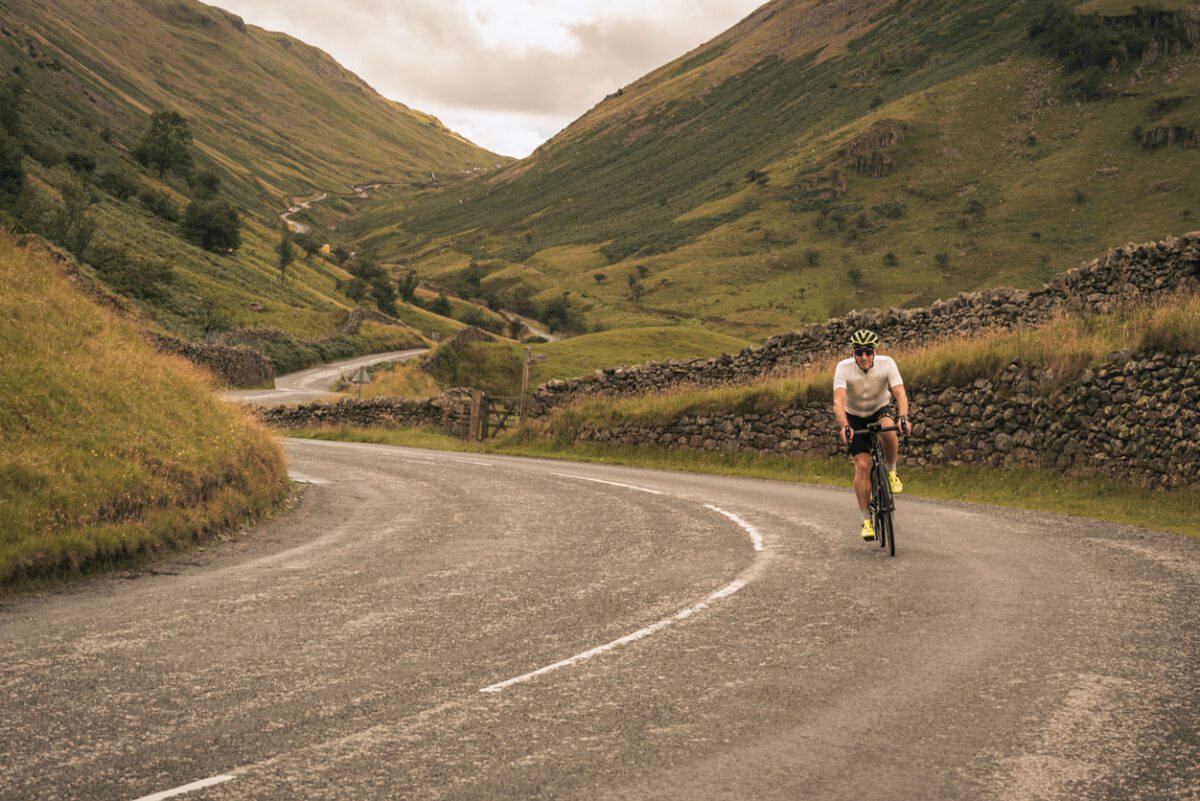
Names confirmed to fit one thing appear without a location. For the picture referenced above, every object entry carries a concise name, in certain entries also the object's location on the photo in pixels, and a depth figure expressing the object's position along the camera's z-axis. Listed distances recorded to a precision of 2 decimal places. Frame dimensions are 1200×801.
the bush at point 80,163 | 106.00
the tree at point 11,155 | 67.98
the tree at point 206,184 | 134.88
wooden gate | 37.28
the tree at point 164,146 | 137.62
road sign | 47.69
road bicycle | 11.08
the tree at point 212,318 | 79.44
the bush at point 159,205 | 113.00
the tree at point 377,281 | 135.38
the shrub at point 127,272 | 76.19
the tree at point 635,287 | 168.38
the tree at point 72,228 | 72.44
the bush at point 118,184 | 110.67
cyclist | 11.56
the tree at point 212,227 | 111.38
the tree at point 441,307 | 153.88
